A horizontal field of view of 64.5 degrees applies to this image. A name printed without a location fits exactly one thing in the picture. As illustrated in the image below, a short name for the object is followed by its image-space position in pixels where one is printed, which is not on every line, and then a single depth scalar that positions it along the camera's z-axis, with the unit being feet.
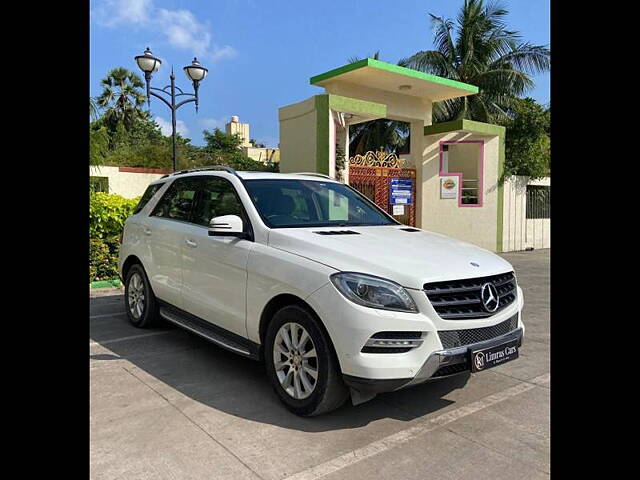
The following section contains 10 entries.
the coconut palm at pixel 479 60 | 68.69
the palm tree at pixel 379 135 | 78.79
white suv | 10.28
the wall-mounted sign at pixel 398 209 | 39.70
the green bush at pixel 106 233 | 28.19
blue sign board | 39.29
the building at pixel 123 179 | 55.01
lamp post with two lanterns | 40.81
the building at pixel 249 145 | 173.99
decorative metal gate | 36.29
